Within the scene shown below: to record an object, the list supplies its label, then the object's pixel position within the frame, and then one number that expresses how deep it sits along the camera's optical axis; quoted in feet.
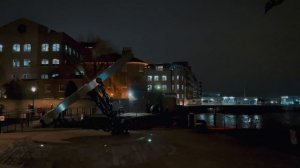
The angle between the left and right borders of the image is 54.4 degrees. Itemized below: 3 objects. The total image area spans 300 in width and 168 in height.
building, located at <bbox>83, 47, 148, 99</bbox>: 218.79
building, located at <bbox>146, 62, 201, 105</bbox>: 366.84
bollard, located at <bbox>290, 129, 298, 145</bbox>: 60.93
